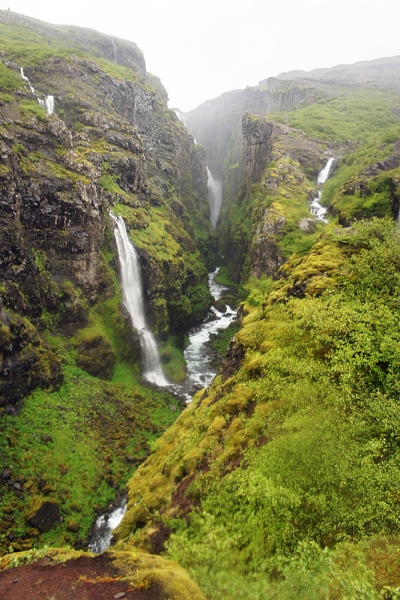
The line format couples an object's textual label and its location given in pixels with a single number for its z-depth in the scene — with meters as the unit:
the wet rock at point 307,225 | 44.63
